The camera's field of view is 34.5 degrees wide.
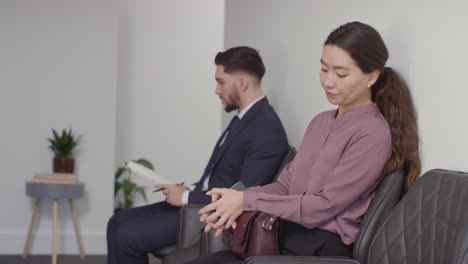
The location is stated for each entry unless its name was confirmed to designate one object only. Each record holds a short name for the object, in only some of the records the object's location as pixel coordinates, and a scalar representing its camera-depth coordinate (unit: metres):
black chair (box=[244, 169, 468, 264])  1.78
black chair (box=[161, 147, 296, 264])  3.05
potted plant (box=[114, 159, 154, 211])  6.63
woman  2.21
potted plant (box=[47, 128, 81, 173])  5.87
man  3.40
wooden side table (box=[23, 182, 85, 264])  5.60
